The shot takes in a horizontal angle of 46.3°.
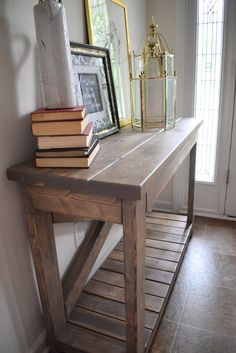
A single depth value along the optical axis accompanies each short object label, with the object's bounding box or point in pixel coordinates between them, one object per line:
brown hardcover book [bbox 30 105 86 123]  0.86
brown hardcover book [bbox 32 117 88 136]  0.87
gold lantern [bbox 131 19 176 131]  1.44
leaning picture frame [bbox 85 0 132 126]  1.33
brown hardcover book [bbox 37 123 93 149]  0.89
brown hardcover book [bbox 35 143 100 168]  0.90
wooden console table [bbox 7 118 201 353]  0.83
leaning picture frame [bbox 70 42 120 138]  1.21
